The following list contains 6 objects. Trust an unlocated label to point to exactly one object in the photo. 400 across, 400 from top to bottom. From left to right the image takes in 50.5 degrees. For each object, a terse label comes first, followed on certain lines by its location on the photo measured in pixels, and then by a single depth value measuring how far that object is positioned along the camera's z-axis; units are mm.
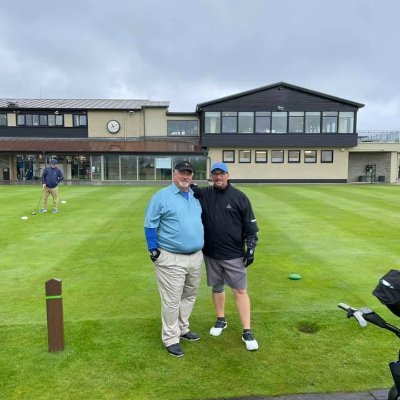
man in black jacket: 4711
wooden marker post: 4418
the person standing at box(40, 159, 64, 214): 15133
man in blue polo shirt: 4418
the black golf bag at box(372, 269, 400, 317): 2830
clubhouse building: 37844
